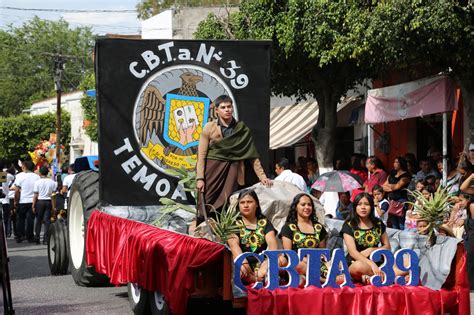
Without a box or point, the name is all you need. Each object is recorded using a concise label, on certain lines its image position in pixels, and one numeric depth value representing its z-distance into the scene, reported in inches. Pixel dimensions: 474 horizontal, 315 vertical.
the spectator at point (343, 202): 674.0
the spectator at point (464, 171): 537.6
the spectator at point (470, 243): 510.6
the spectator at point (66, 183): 833.0
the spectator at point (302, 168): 904.5
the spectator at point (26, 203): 861.8
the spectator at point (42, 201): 841.5
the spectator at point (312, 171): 840.9
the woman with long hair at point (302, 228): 389.1
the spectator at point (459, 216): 531.2
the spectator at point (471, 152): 585.5
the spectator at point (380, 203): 613.7
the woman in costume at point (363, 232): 386.6
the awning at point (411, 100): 709.9
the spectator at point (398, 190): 620.1
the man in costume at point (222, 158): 453.1
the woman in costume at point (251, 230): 382.6
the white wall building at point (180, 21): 1658.5
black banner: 511.8
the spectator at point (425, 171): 652.2
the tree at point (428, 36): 615.8
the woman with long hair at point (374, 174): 677.9
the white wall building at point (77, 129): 2452.8
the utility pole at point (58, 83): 1737.2
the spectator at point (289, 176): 676.1
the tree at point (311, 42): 745.0
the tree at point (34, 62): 3772.1
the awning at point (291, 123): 1071.6
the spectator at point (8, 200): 851.3
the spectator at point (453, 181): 585.3
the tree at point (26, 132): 2715.6
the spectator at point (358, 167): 783.7
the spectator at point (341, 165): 816.3
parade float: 478.0
